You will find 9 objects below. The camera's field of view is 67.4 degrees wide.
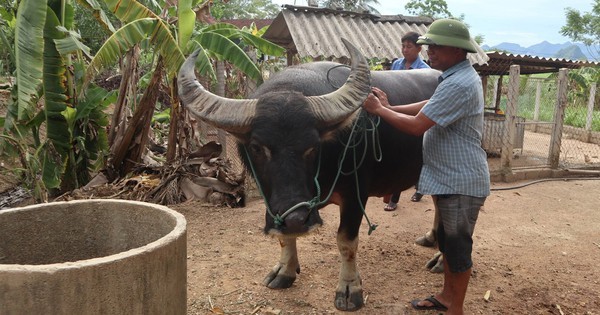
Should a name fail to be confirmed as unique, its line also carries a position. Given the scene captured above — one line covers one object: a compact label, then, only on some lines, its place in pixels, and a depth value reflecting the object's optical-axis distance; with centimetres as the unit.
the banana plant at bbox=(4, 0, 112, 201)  443
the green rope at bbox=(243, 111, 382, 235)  282
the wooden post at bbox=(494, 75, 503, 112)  959
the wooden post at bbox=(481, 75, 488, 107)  971
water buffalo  256
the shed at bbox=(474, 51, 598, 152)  849
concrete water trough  155
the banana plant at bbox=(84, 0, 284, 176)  473
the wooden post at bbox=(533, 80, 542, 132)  1388
